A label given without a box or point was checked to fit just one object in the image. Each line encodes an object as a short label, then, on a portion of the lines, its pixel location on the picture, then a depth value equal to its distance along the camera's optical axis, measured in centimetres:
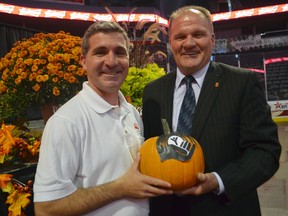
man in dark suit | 160
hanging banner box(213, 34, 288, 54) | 1591
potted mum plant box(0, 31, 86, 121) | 243
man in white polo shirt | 134
